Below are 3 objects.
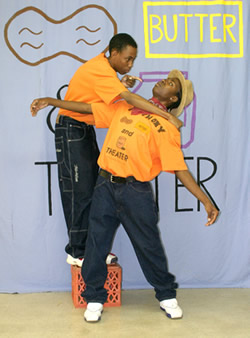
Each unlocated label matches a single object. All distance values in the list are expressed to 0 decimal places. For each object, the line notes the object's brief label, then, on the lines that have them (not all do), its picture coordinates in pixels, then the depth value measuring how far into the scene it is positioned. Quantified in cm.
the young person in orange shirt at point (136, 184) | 232
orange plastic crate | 265
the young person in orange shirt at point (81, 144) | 250
